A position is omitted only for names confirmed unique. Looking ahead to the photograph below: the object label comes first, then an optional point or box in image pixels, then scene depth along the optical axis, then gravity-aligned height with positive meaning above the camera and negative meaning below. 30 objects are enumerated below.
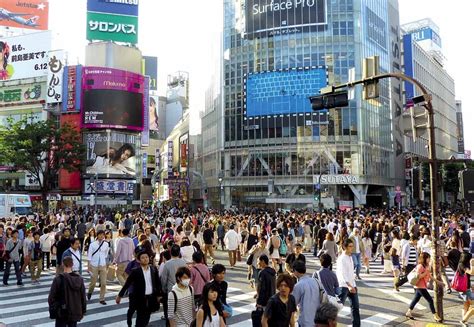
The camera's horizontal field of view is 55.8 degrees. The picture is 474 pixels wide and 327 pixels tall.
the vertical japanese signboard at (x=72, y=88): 66.62 +16.27
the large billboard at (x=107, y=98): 64.94 +14.31
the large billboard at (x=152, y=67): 126.07 +36.38
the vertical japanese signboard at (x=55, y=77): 68.81 +18.45
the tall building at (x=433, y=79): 76.44 +22.86
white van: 35.28 -0.63
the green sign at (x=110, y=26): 72.88 +27.98
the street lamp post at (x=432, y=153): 9.09 +0.89
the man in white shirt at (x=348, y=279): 8.19 -1.57
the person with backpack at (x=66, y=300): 6.52 -1.52
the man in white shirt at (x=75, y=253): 10.27 -1.29
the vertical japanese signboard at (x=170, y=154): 84.62 +8.16
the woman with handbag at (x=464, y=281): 8.75 -1.74
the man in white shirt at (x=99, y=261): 11.13 -1.61
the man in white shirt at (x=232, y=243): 16.62 -1.82
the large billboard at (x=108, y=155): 64.69 +6.12
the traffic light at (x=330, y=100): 10.02 +2.11
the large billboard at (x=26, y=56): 71.94 +22.93
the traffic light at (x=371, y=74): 9.83 +2.63
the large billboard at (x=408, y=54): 75.00 +23.51
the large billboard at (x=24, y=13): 84.56 +34.87
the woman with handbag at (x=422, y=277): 9.22 -1.72
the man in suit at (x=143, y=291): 7.59 -1.63
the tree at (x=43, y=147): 47.62 +5.40
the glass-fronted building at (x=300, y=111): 57.16 +11.26
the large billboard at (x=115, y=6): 72.19 +30.78
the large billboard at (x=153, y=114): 101.78 +18.83
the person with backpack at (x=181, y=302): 6.11 -1.45
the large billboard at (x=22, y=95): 71.19 +16.55
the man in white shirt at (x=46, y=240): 15.51 -1.52
